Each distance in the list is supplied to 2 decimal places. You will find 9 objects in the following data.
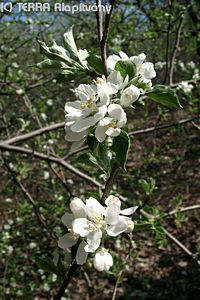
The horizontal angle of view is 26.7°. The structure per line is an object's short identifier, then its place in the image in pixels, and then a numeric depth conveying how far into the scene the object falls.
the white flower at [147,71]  0.41
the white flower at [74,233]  0.38
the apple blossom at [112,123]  0.37
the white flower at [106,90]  0.37
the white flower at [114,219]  0.38
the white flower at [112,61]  0.41
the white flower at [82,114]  0.37
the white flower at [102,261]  0.38
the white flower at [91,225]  0.38
